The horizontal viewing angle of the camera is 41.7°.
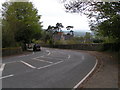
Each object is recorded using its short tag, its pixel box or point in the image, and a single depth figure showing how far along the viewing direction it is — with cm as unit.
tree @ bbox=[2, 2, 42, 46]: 2766
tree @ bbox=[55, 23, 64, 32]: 8772
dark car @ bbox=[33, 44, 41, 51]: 3594
